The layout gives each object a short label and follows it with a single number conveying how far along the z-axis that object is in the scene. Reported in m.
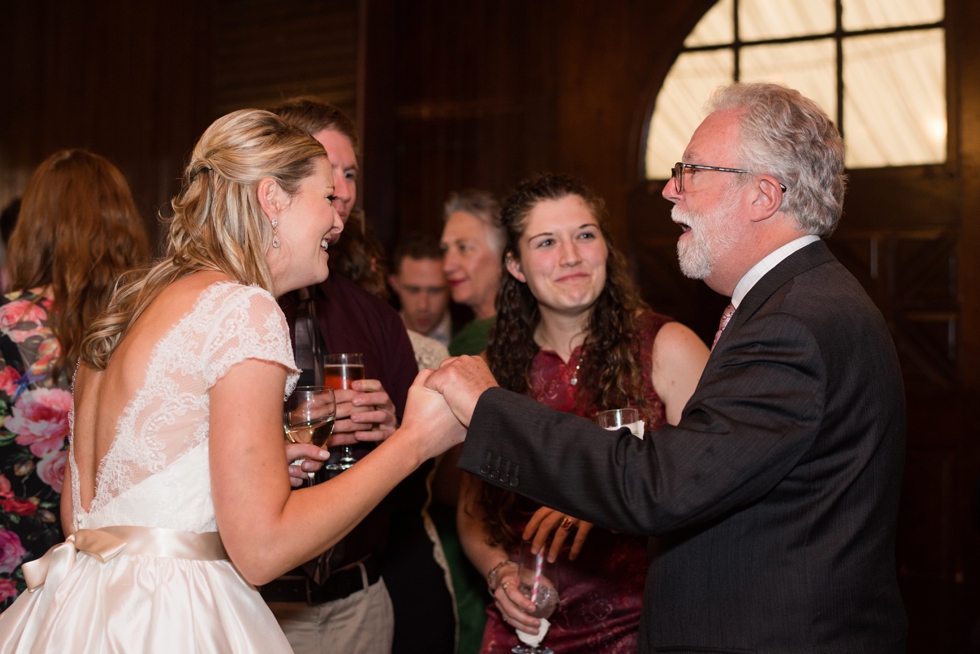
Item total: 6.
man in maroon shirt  2.19
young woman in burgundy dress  2.27
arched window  4.99
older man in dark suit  1.46
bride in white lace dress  1.47
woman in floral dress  2.47
